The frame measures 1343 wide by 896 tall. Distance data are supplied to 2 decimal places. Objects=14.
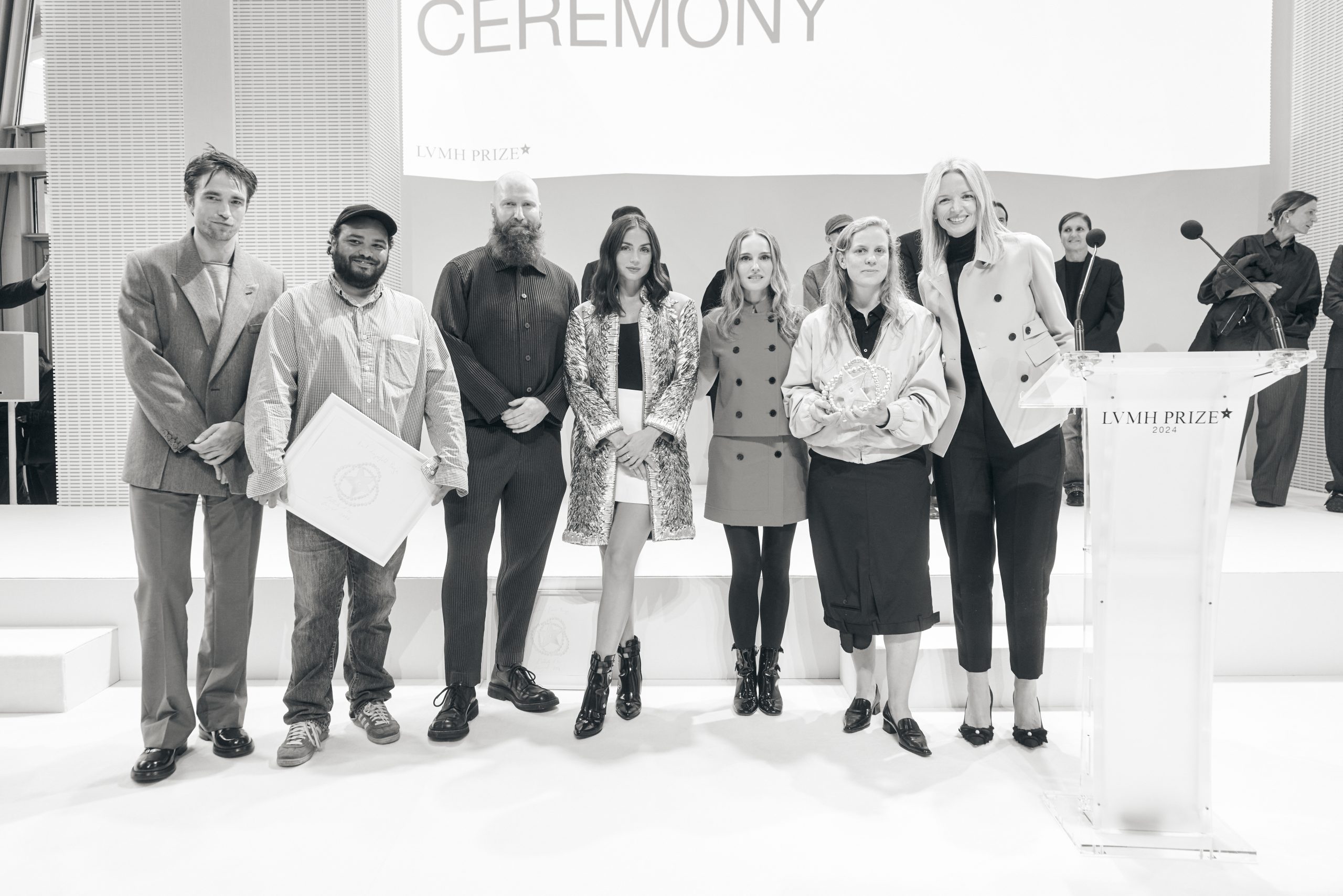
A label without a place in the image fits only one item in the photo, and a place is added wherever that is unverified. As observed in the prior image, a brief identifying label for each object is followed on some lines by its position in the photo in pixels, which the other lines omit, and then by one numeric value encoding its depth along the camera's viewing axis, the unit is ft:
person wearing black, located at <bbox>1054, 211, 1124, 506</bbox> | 16.44
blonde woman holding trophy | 8.73
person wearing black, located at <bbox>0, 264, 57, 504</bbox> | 19.44
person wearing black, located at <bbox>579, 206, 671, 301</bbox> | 10.69
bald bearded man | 9.55
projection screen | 17.43
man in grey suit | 8.25
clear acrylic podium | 6.86
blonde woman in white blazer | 8.70
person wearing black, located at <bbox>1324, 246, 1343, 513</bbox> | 16.05
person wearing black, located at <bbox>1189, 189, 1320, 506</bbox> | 16.15
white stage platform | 10.92
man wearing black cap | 8.48
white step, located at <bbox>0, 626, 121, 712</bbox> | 9.98
